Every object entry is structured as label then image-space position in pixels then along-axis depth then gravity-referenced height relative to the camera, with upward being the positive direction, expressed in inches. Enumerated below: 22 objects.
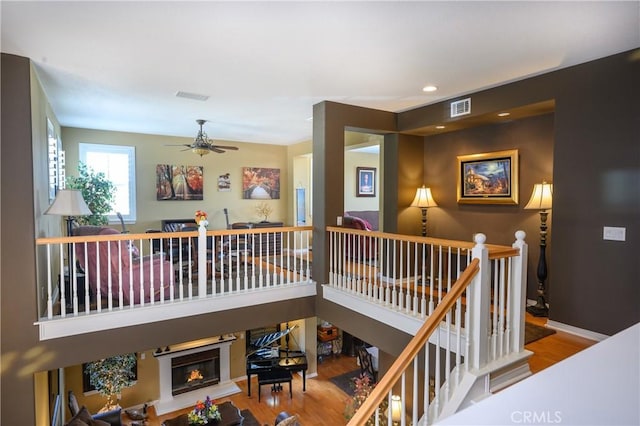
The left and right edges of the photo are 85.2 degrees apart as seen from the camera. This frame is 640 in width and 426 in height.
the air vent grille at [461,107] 171.8 +46.6
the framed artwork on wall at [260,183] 326.0 +15.9
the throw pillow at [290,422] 203.8 -130.9
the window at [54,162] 170.8 +20.5
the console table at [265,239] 282.7 -33.0
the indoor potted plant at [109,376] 264.5 -135.7
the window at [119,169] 263.4 +24.1
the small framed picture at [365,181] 383.9 +20.8
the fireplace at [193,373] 308.3 -161.3
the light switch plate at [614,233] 124.6 -11.9
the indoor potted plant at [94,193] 230.2 +4.6
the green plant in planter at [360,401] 232.1 -144.7
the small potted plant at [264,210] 334.3 -9.7
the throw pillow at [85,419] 191.7 -126.5
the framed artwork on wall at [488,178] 179.5 +12.3
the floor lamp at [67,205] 137.6 -2.1
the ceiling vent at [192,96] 175.2 +53.3
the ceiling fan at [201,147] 220.7 +34.1
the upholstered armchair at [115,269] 145.2 -29.9
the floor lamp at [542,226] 155.8 -11.7
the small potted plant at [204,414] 246.1 -154.0
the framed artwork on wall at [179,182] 286.4 +14.9
